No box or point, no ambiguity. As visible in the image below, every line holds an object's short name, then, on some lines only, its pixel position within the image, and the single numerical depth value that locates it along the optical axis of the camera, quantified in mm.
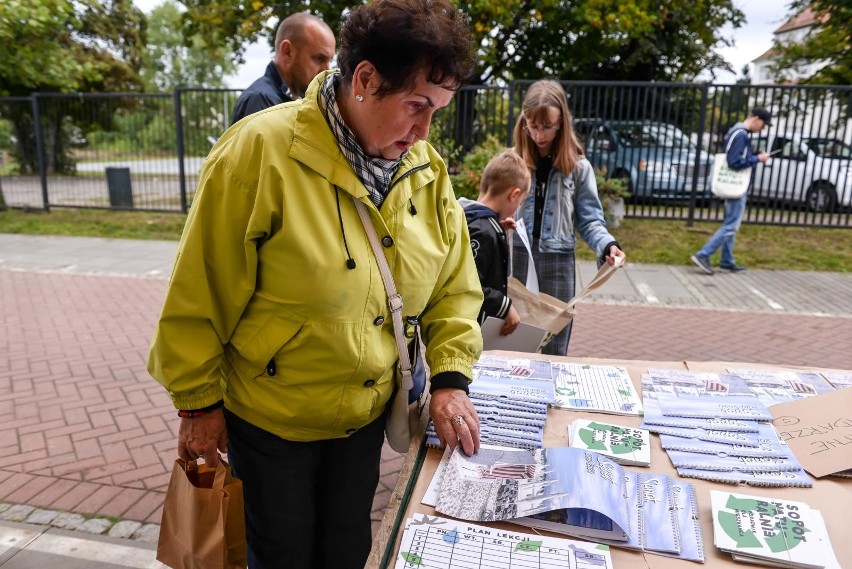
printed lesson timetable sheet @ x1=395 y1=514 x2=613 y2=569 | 1220
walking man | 7914
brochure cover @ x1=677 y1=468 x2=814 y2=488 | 1482
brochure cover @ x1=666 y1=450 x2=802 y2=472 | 1535
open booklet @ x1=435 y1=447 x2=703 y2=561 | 1287
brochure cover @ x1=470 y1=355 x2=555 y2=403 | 1909
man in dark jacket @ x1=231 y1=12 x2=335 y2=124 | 3391
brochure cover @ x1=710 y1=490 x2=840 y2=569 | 1229
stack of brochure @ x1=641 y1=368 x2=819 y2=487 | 1524
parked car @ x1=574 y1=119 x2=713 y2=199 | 10180
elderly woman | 1389
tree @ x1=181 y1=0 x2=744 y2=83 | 12922
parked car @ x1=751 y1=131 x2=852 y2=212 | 10125
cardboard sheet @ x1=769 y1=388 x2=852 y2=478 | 1545
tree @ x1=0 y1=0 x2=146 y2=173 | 10070
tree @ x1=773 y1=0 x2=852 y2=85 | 12023
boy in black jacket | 2521
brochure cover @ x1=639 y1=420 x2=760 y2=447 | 1655
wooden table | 1236
